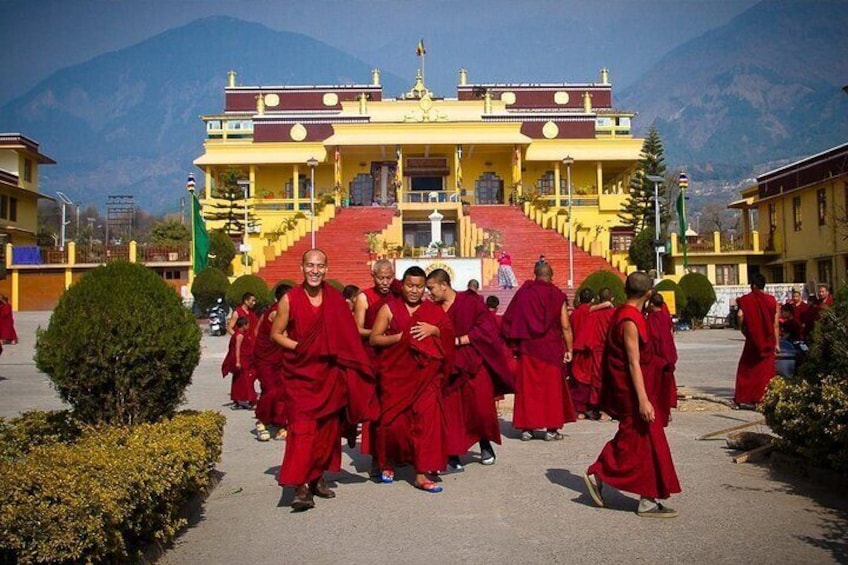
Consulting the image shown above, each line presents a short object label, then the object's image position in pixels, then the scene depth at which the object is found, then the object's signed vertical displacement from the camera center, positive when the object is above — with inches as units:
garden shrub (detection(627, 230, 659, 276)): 1214.7 +68.4
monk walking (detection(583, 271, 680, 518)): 215.6 -28.9
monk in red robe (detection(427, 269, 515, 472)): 291.7 -25.1
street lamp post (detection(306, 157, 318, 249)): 1210.4 +145.5
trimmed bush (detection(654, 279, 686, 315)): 969.5 +10.3
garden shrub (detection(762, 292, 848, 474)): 235.5 -29.9
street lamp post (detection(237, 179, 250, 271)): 1215.2 +210.6
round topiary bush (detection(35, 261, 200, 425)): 220.1 -10.0
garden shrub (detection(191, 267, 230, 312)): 1040.8 +22.9
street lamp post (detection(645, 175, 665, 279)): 1148.1 +84.8
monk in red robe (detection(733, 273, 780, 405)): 402.9 -21.9
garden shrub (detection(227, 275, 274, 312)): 995.5 +18.7
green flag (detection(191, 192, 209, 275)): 1083.3 +81.1
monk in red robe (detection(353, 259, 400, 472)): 274.5 +0.1
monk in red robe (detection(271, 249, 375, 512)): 237.1 -20.3
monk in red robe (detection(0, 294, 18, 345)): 816.9 -14.3
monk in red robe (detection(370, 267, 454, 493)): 262.8 -21.4
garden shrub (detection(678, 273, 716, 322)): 1004.6 +5.5
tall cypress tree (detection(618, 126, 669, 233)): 1611.7 +201.4
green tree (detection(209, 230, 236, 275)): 1208.8 +73.7
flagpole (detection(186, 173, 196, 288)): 1126.4 +158.3
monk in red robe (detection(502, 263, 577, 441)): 339.6 -20.4
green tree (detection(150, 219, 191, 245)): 2070.6 +178.7
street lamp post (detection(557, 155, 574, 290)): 1157.7 +45.2
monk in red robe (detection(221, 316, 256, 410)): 423.5 -29.4
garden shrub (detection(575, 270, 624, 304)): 877.2 +18.3
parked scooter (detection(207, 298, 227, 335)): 995.3 -16.3
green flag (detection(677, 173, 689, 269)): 1182.9 +127.8
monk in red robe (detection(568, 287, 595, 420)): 408.2 -32.2
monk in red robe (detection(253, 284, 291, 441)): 346.3 -30.4
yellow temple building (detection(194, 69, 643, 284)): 1573.6 +288.4
